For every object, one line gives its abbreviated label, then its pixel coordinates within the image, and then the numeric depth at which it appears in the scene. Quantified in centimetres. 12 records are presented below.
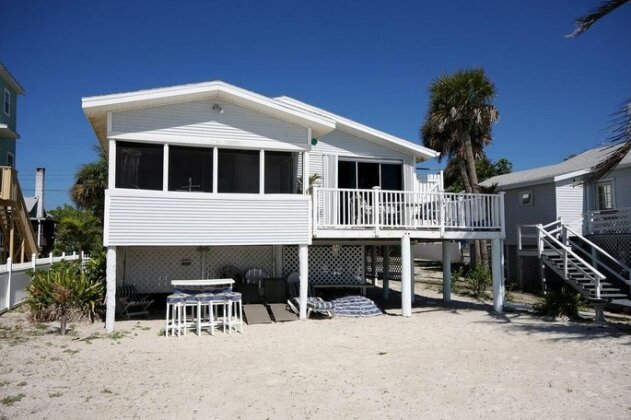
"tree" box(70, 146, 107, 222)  2844
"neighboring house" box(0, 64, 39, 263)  1750
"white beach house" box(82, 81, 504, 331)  1148
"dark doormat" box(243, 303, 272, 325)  1218
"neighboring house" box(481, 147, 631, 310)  1817
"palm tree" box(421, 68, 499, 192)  2286
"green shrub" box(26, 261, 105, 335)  1195
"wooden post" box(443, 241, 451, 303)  1588
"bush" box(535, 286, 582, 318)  1321
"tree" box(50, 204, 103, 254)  2881
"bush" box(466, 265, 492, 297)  1830
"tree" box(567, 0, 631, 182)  791
